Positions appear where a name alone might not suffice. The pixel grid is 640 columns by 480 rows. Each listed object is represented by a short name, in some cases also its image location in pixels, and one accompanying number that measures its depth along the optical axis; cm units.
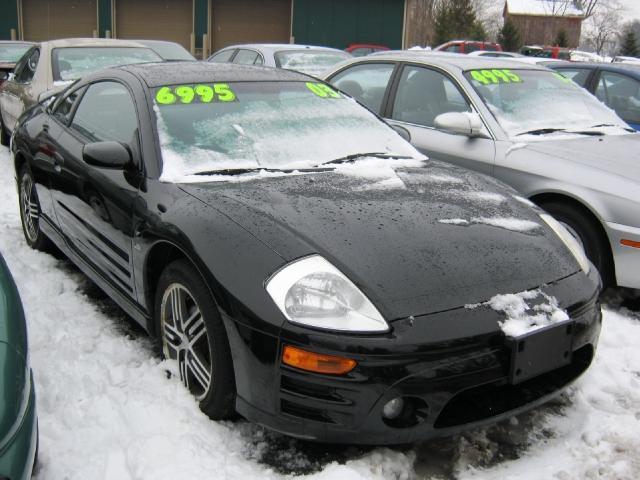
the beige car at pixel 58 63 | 711
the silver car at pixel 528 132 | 398
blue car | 671
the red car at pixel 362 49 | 1889
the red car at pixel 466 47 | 2448
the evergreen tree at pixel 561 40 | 4056
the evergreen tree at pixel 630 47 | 4122
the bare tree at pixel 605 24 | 5862
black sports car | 225
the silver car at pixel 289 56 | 933
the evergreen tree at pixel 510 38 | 3753
